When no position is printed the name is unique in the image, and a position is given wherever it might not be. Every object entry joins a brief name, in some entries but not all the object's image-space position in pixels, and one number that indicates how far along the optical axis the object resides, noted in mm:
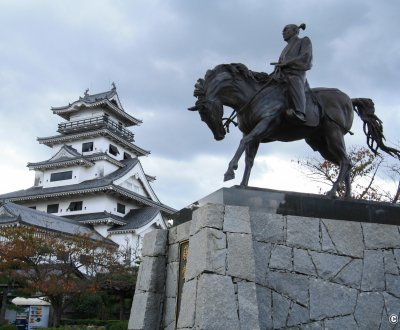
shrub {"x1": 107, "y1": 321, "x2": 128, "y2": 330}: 19203
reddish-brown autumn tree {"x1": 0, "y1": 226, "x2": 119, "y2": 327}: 19906
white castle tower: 39531
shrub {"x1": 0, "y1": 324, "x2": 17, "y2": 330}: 17547
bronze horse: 6613
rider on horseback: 6609
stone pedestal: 5098
